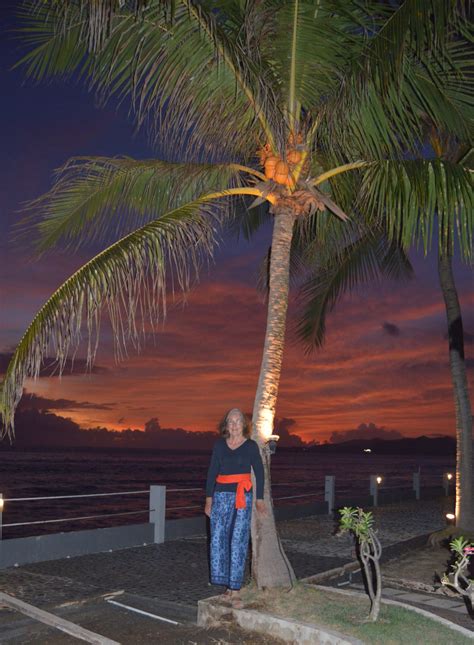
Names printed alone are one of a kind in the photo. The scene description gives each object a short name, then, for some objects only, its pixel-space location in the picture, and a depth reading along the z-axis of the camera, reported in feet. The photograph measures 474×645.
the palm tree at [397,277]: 35.27
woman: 19.48
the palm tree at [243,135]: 18.97
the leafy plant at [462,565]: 14.16
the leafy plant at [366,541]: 17.54
